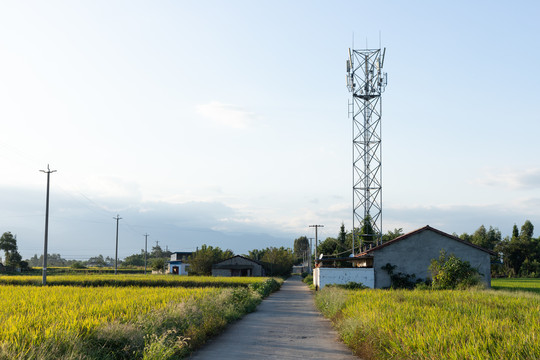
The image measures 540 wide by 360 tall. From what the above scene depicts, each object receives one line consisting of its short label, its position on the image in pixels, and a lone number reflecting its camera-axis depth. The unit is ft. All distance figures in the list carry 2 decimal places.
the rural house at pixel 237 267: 251.80
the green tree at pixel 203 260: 254.88
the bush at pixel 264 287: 122.62
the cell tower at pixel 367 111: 167.22
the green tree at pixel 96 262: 553.64
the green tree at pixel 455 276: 106.83
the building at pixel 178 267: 323.98
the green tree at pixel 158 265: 365.81
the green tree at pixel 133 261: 554.46
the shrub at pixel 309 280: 218.91
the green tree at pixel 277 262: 298.56
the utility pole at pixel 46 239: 138.10
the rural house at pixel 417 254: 122.01
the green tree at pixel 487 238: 336.70
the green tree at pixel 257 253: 492.74
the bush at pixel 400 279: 121.09
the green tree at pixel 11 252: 309.83
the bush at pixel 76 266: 338.97
